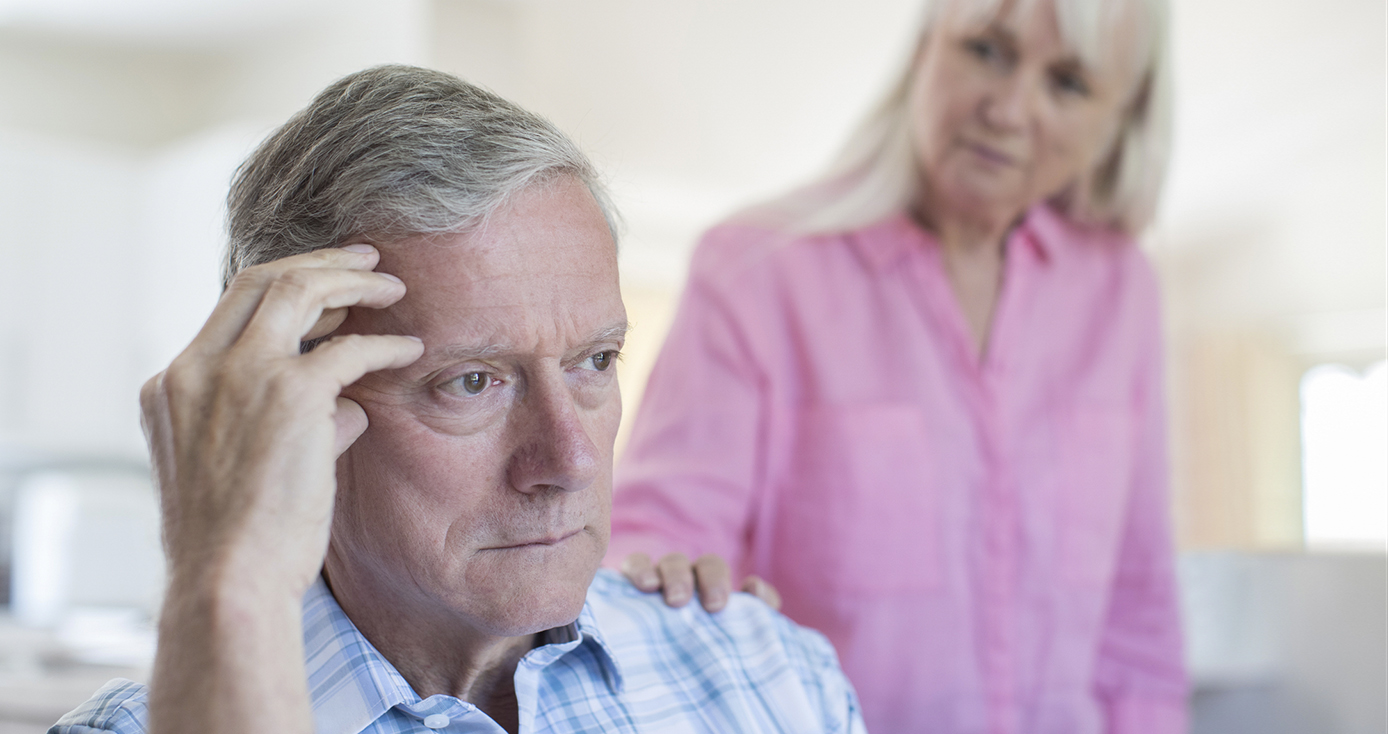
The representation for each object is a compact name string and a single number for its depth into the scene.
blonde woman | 1.59
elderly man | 0.75
